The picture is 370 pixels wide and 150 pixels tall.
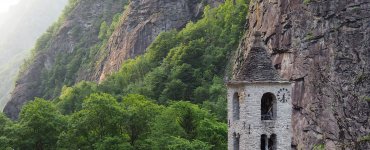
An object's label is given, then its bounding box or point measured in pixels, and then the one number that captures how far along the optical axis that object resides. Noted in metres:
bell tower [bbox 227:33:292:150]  26.27
